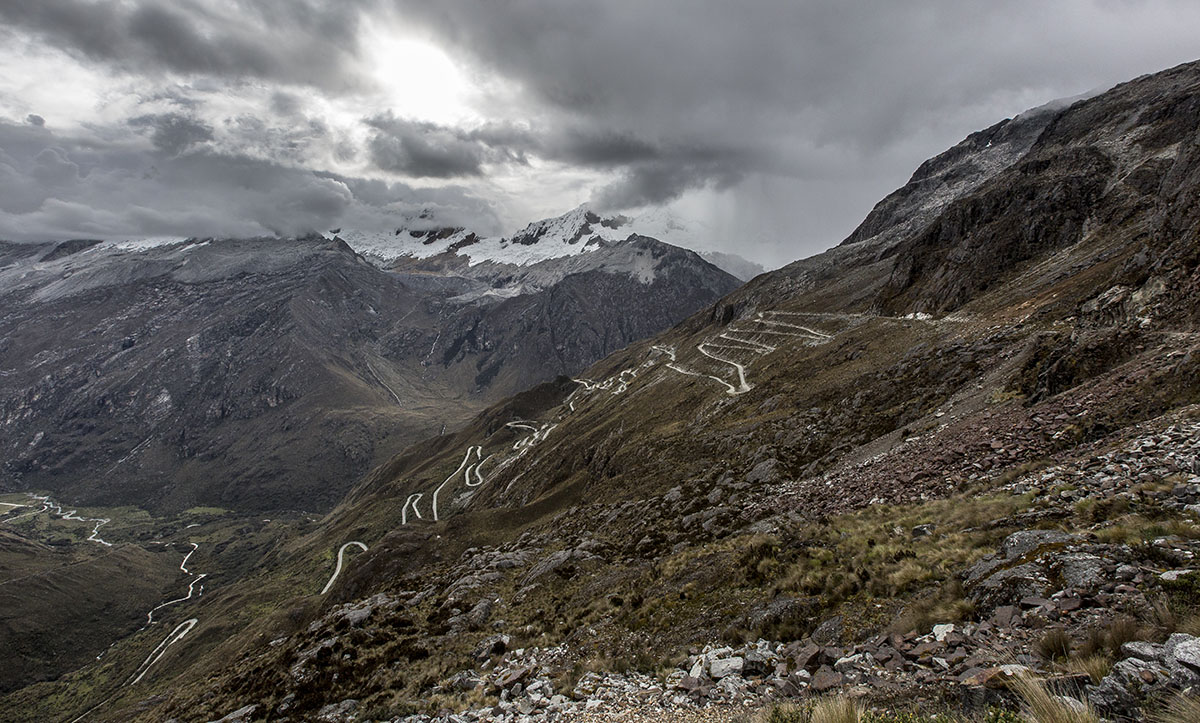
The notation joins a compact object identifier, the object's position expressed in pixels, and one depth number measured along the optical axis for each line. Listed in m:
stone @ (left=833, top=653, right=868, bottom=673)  11.95
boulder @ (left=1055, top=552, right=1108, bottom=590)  10.66
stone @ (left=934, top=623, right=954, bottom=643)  11.35
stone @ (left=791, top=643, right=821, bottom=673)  13.25
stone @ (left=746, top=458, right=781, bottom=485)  38.81
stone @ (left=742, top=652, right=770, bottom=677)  14.22
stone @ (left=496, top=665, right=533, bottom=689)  19.75
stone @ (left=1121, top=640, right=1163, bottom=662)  7.37
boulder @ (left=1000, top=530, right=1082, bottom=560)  12.83
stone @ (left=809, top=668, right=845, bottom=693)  11.59
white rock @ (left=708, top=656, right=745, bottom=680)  14.70
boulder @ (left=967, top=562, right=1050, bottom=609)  11.45
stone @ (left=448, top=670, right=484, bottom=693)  21.50
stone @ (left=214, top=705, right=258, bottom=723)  29.21
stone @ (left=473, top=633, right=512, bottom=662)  24.59
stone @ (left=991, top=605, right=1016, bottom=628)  10.88
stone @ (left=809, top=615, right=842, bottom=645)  14.38
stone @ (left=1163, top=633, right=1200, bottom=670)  6.89
